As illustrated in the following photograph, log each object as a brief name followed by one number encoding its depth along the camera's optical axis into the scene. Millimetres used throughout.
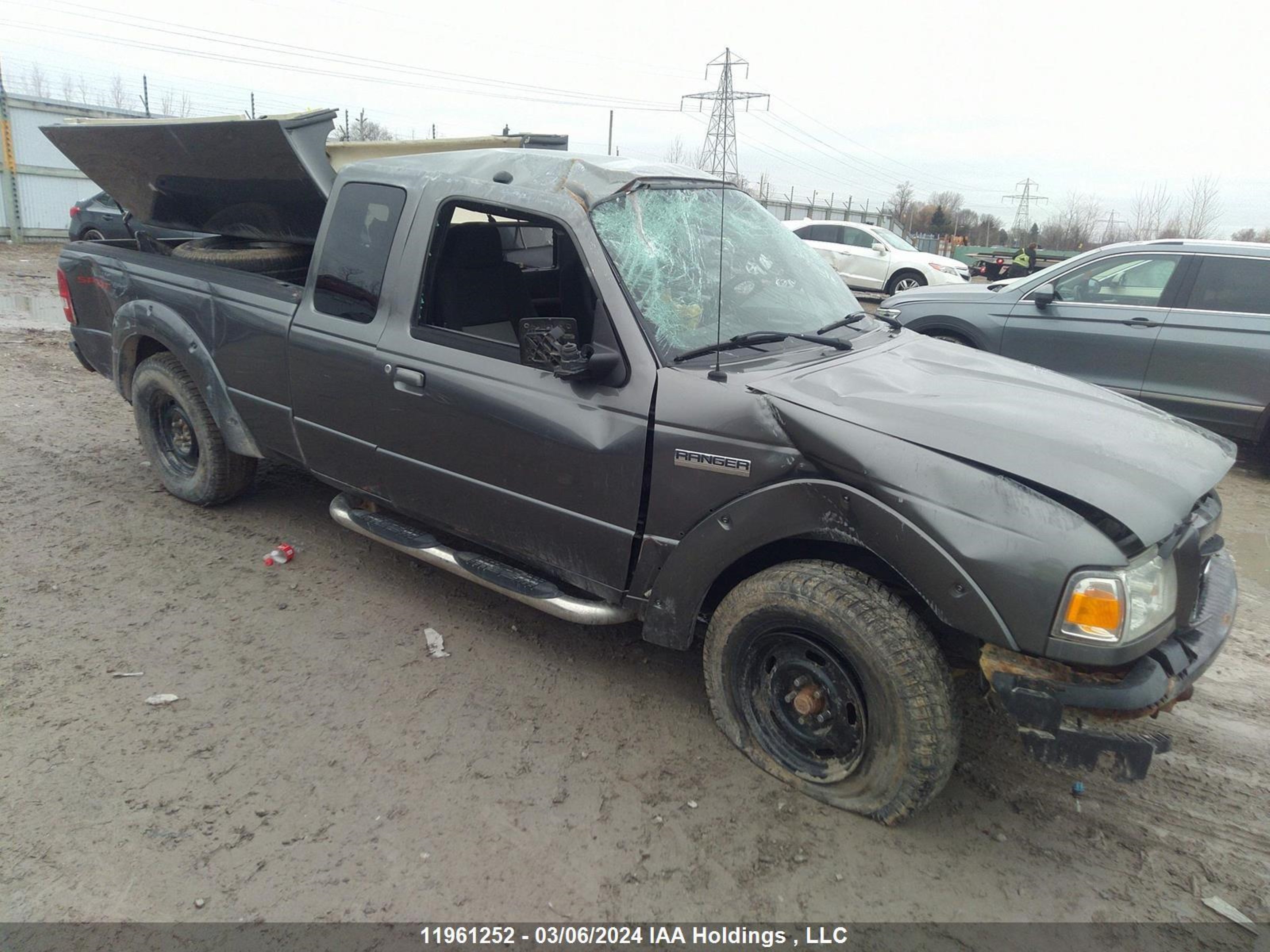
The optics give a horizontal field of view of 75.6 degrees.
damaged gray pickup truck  2336
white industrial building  17672
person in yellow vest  16469
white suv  16328
